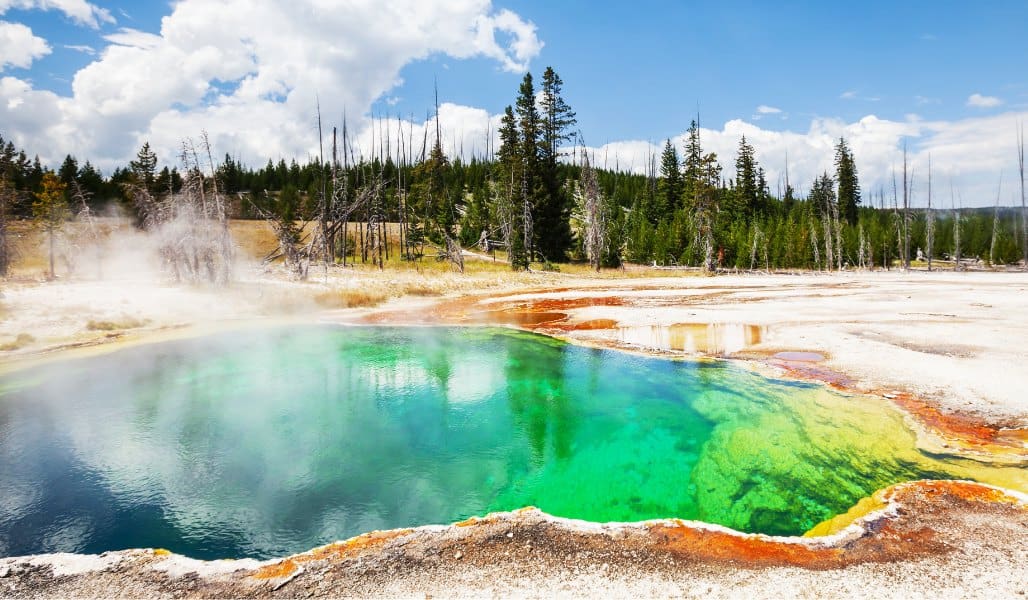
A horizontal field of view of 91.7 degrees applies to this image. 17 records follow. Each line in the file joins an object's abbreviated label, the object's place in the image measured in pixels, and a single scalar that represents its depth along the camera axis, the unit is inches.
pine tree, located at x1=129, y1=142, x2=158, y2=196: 1957.4
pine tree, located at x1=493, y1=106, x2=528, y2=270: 1600.6
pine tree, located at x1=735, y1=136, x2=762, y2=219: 2588.8
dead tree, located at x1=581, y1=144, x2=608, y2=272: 1739.9
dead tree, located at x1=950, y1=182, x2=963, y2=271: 2262.1
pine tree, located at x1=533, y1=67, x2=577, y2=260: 1780.3
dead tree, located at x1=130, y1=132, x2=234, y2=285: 981.8
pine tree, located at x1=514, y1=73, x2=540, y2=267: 1636.3
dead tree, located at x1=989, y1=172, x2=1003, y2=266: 2586.1
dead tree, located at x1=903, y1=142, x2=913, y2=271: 2198.6
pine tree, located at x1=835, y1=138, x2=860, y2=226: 2765.7
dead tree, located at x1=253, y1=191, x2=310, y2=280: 1134.4
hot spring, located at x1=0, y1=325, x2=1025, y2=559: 232.4
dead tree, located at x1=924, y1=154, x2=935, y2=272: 2281.0
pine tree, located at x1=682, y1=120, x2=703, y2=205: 2219.5
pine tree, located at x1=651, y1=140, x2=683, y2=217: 2625.5
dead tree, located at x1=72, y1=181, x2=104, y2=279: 1272.1
